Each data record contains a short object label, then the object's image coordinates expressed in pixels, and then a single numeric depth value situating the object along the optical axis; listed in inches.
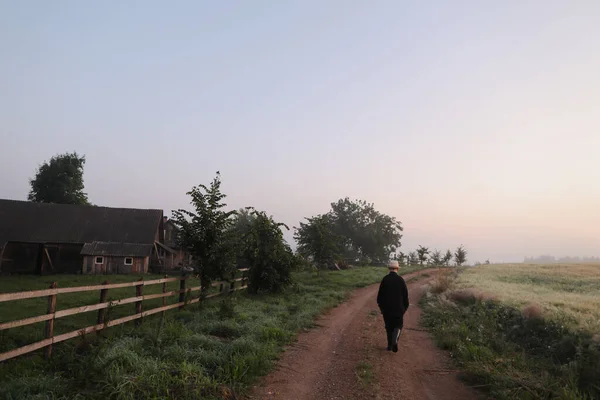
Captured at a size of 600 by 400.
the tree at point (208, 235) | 517.7
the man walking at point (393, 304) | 359.9
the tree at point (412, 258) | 2407.7
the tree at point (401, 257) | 2380.7
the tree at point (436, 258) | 2352.6
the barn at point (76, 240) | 1437.0
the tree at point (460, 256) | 2133.4
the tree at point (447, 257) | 2266.7
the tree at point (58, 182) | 2135.8
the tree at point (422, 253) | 2171.3
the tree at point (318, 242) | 1227.2
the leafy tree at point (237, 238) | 544.4
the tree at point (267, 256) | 713.6
